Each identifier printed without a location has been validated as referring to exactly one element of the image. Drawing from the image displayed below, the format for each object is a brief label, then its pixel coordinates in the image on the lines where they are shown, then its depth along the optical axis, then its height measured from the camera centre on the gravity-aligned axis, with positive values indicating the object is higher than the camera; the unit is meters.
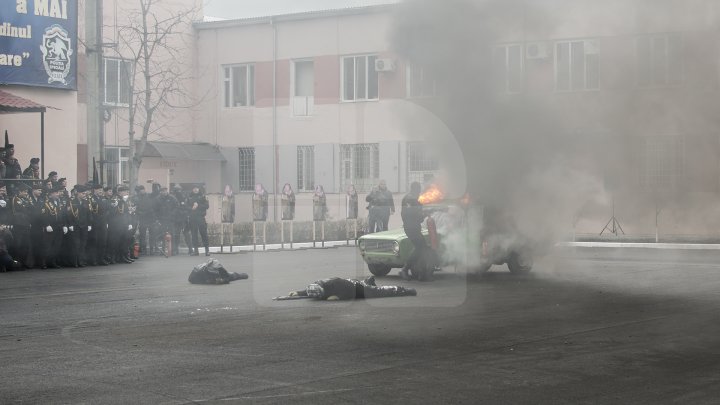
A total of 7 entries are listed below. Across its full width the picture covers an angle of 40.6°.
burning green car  17.20 -0.65
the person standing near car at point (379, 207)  26.53 +0.16
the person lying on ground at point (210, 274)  17.12 -1.05
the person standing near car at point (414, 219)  16.97 -0.11
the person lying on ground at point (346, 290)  14.37 -1.15
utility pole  24.84 +3.62
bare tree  32.53 +5.53
